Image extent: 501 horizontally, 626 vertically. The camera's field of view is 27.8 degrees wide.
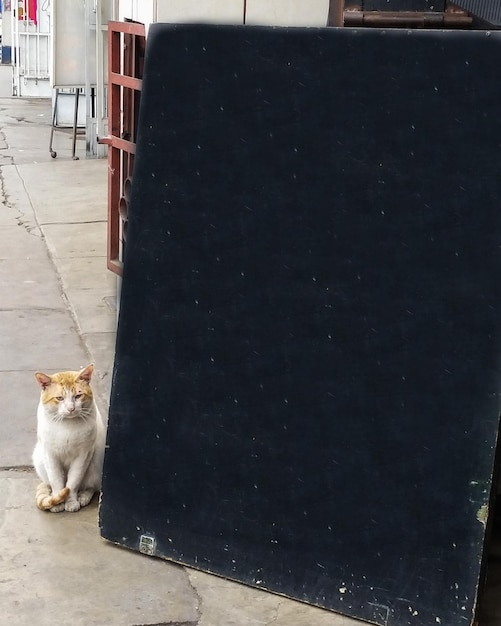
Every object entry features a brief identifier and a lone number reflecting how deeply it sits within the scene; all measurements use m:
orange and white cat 4.22
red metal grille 5.08
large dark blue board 3.32
